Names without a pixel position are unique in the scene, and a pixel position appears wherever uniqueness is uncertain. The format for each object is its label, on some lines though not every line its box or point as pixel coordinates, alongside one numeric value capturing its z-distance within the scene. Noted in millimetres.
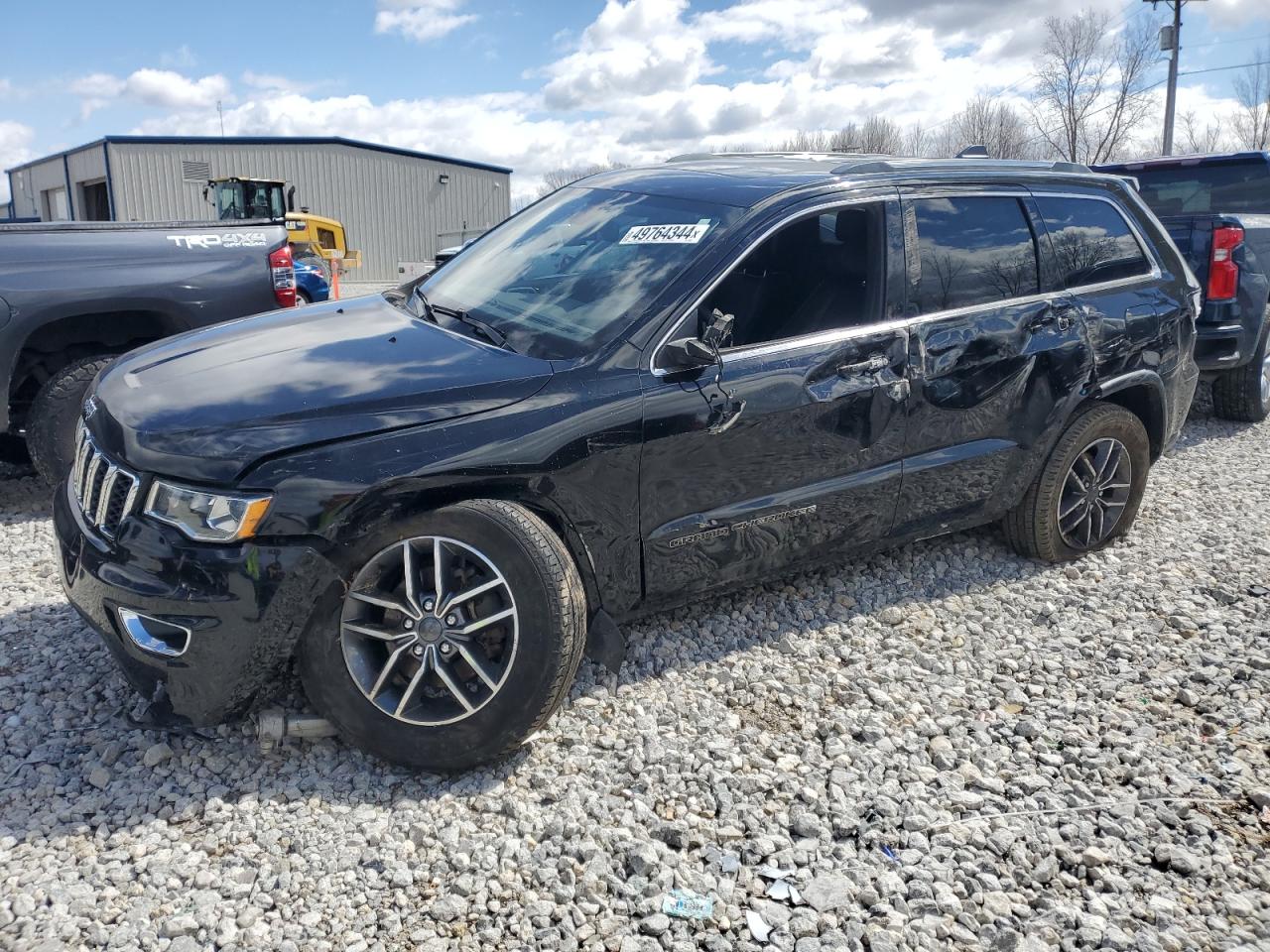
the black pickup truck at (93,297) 5117
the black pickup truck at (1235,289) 6859
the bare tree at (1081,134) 35031
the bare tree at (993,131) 38719
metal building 36250
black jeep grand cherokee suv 2789
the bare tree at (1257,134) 37719
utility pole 27406
